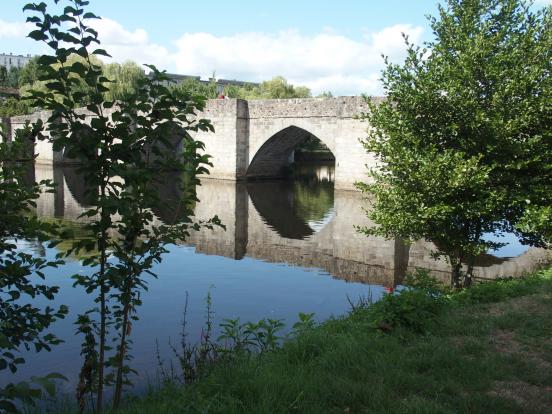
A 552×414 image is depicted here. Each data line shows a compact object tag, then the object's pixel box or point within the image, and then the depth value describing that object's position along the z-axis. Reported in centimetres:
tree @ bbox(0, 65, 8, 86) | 6693
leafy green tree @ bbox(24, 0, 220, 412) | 288
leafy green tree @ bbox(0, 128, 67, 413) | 315
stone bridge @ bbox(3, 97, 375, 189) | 2502
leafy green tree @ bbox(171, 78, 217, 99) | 5359
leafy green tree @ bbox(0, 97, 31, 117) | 4654
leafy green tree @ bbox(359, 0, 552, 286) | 742
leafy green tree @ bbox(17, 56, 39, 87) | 6134
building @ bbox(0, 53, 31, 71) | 11569
